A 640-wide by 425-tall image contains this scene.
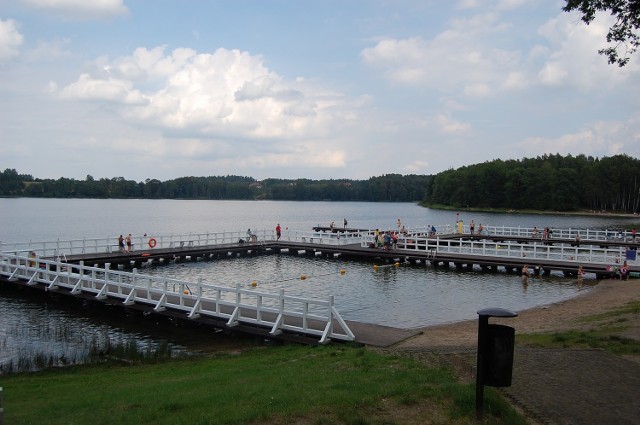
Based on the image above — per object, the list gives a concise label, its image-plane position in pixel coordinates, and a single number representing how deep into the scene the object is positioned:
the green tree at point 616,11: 14.45
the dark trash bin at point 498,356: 7.88
